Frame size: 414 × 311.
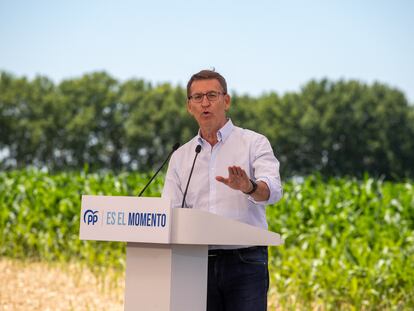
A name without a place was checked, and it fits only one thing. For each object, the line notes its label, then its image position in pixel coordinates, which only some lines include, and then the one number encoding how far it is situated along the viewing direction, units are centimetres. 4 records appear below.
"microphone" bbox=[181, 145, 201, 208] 569
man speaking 595
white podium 516
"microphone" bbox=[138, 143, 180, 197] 595
